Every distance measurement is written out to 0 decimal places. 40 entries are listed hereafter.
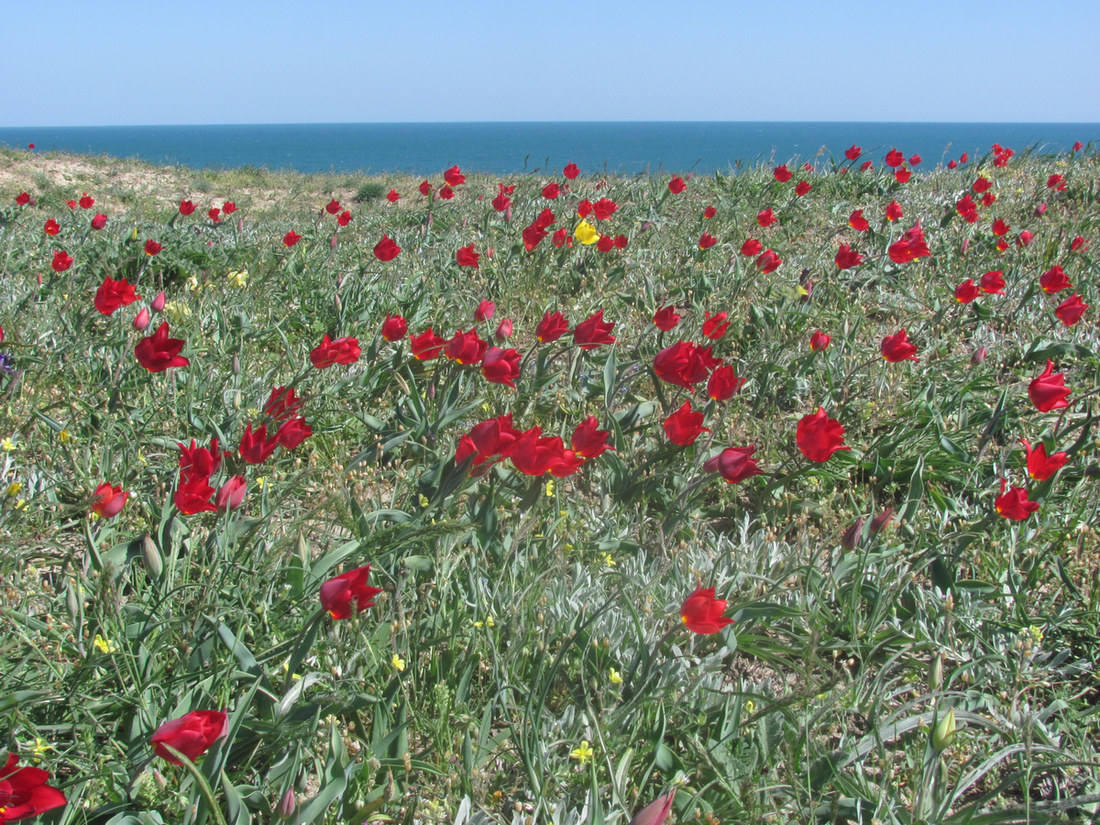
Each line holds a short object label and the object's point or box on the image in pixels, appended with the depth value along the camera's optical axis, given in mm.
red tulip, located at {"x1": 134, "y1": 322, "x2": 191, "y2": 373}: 1882
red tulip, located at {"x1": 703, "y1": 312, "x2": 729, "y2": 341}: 2410
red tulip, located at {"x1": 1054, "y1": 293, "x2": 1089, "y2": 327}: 2742
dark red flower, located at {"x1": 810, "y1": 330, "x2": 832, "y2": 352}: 2764
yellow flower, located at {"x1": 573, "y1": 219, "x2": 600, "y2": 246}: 3746
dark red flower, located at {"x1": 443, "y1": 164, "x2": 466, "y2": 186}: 4496
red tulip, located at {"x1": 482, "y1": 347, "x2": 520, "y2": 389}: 2021
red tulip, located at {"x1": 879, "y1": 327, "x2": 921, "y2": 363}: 2389
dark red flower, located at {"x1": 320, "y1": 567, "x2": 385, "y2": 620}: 1192
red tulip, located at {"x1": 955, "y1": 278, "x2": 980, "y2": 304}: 3025
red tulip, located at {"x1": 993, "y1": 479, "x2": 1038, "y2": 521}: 1739
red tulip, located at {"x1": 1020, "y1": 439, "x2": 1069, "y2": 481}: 1853
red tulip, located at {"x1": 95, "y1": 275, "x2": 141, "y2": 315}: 2367
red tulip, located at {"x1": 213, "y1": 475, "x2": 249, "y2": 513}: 1491
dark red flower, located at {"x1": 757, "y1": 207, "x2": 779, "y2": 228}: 4039
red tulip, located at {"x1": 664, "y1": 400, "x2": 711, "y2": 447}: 1802
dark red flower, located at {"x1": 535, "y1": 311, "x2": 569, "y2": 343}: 2328
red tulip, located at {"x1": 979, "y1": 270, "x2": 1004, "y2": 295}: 2893
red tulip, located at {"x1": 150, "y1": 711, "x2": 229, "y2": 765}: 973
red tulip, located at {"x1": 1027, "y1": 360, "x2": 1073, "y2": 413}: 2014
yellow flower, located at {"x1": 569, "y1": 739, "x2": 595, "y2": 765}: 1384
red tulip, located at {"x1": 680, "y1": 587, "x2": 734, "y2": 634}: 1321
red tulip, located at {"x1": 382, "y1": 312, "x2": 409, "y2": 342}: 2393
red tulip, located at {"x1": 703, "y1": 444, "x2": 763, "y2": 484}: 1673
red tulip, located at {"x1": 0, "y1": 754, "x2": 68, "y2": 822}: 896
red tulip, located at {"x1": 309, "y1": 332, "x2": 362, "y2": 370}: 2088
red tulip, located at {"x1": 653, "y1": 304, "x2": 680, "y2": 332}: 2523
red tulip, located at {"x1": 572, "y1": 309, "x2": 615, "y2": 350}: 2268
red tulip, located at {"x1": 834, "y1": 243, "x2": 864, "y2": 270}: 3234
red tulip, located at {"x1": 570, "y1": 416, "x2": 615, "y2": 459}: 1664
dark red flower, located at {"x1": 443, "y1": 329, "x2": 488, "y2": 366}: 2148
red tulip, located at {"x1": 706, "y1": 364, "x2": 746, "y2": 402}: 1918
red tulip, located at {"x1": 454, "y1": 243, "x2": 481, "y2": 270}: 3261
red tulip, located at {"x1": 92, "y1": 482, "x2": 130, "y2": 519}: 1553
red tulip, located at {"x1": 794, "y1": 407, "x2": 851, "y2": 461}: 1691
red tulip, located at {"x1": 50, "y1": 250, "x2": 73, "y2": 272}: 2994
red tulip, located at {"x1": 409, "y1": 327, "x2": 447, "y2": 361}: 2271
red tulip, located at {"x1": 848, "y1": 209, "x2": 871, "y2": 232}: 3715
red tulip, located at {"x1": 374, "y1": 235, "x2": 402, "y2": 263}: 3143
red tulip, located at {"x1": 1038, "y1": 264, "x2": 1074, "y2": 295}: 3041
